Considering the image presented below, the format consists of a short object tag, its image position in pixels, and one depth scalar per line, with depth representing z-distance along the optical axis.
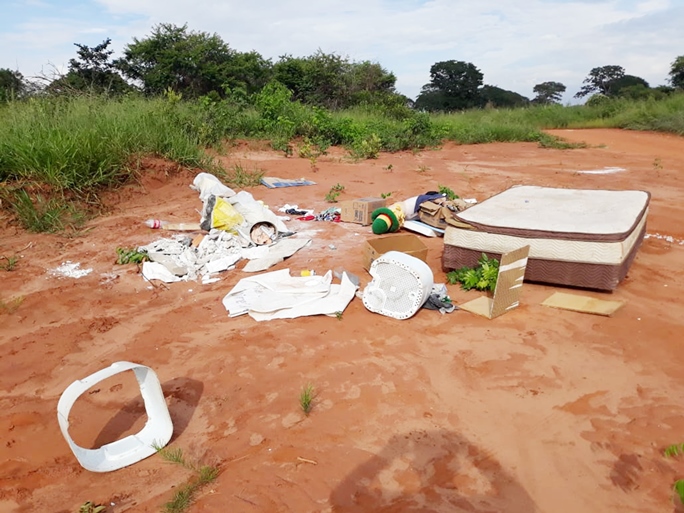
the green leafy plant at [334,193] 6.79
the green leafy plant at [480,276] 3.93
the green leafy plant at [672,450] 1.66
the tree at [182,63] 17.62
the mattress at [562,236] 3.67
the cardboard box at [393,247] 4.27
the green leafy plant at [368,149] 10.48
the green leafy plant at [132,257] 4.66
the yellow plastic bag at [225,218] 5.14
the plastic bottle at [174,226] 5.48
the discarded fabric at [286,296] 3.65
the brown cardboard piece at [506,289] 3.50
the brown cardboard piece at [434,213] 5.24
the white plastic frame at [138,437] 2.22
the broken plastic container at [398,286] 3.50
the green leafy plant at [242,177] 7.38
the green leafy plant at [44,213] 5.39
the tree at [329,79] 19.00
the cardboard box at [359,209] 5.58
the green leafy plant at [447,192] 5.91
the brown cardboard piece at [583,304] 3.55
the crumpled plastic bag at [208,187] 6.04
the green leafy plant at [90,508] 2.04
